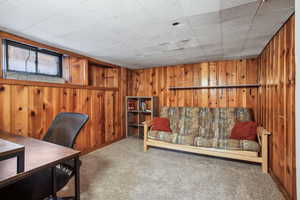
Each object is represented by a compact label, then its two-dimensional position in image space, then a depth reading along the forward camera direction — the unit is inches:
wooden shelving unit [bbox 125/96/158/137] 153.7
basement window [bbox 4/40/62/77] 82.6
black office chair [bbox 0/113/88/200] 41.3
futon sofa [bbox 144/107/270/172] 88.7
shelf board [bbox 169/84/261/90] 116.2
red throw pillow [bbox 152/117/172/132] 120.6
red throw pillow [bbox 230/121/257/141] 94.0
